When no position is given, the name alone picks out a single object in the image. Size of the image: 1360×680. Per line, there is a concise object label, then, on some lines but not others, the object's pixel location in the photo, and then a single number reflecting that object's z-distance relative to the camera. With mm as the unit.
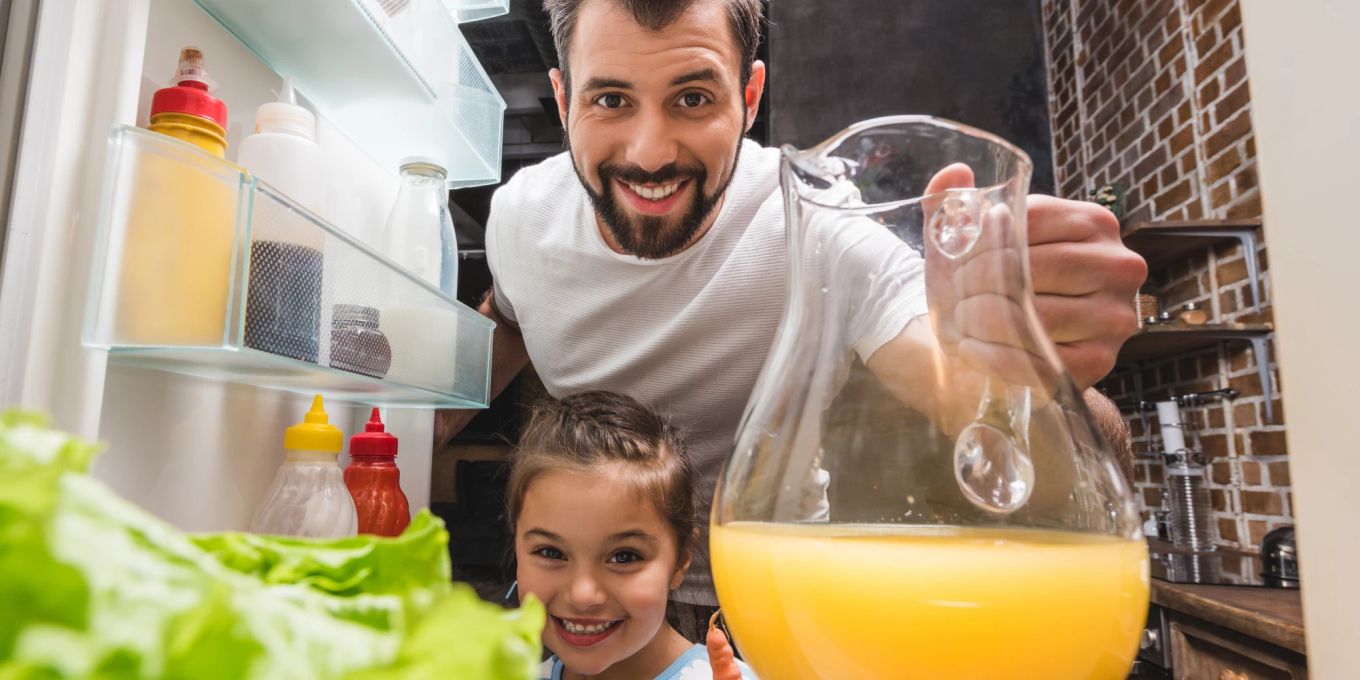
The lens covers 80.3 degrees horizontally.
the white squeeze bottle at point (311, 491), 719
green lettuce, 109
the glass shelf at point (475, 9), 1203
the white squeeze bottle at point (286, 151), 722
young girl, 1010
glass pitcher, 325
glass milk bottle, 973
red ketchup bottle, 815
